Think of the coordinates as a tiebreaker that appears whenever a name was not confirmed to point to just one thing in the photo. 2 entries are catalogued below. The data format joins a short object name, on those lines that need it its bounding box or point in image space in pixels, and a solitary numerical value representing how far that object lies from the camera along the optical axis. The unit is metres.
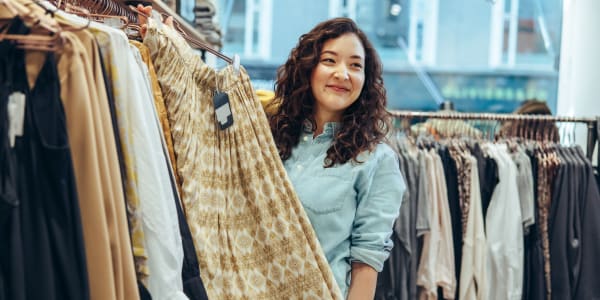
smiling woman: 1.50
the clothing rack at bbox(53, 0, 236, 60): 1.48
